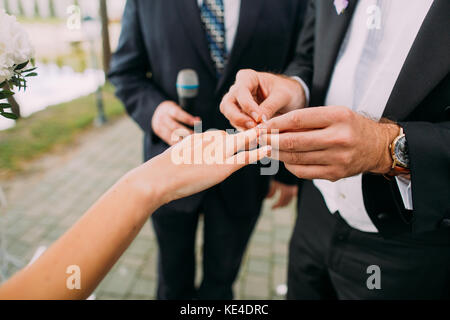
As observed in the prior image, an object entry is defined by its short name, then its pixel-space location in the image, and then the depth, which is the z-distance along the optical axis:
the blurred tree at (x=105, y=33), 6.57
